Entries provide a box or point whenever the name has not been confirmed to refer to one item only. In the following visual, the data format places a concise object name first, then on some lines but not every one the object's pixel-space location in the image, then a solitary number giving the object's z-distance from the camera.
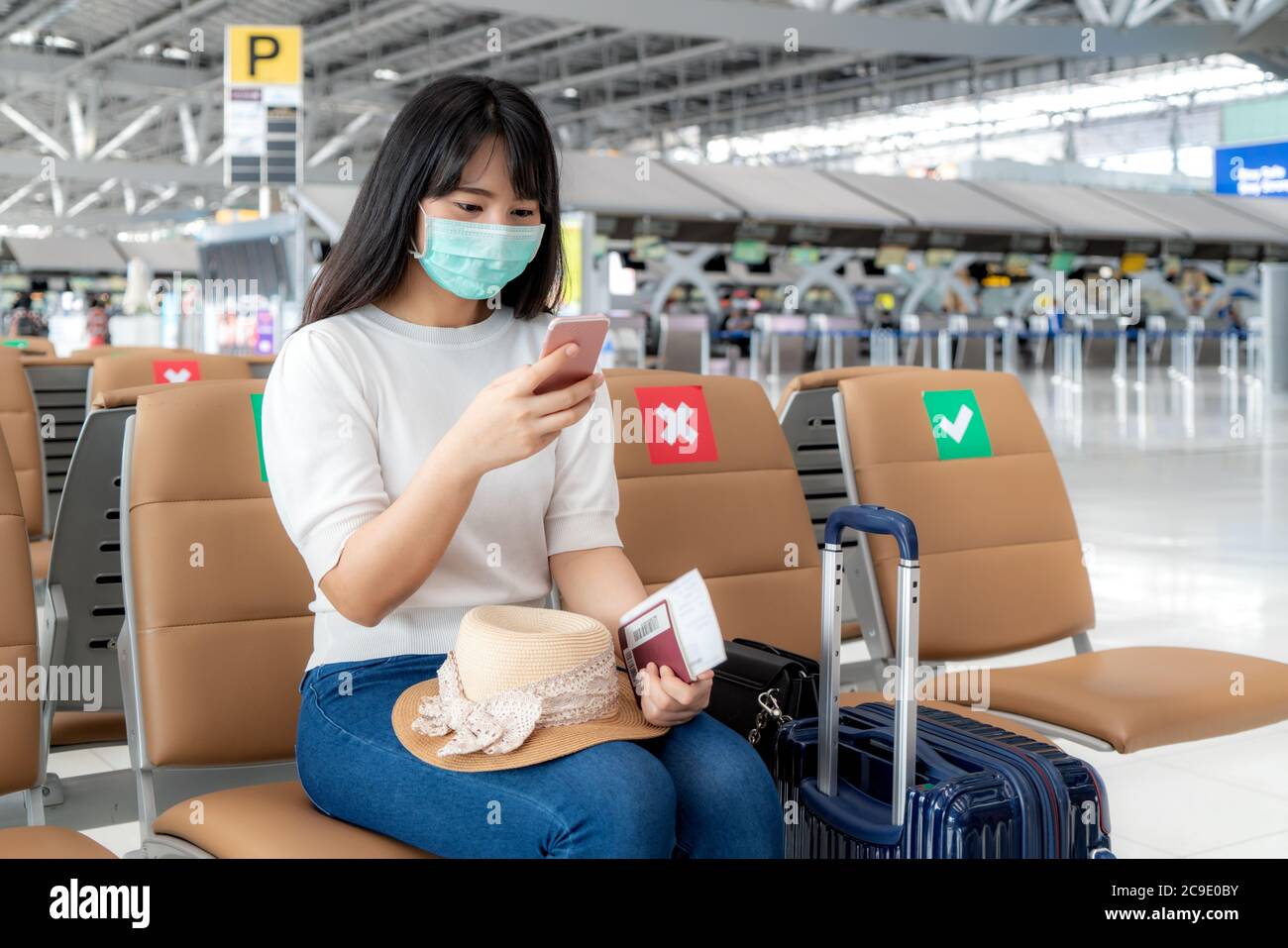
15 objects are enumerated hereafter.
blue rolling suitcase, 1.37
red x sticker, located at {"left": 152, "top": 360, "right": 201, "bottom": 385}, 3.90
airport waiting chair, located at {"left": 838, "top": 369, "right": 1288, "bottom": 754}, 2.10
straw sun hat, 1.29
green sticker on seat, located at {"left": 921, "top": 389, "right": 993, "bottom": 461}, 2.43
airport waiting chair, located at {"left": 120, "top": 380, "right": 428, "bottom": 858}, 1.64
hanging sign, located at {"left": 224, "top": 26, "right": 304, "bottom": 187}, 10.97
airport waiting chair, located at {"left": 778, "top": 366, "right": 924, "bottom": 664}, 2.60
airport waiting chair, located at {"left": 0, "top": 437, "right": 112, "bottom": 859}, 1.47
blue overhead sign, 17.84
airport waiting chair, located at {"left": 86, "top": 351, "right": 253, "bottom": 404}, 3.76
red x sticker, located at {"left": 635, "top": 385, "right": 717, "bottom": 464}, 2.19
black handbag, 1.65
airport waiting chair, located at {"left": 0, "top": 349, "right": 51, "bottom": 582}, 3.25
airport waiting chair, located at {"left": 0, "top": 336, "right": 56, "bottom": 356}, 6.14
